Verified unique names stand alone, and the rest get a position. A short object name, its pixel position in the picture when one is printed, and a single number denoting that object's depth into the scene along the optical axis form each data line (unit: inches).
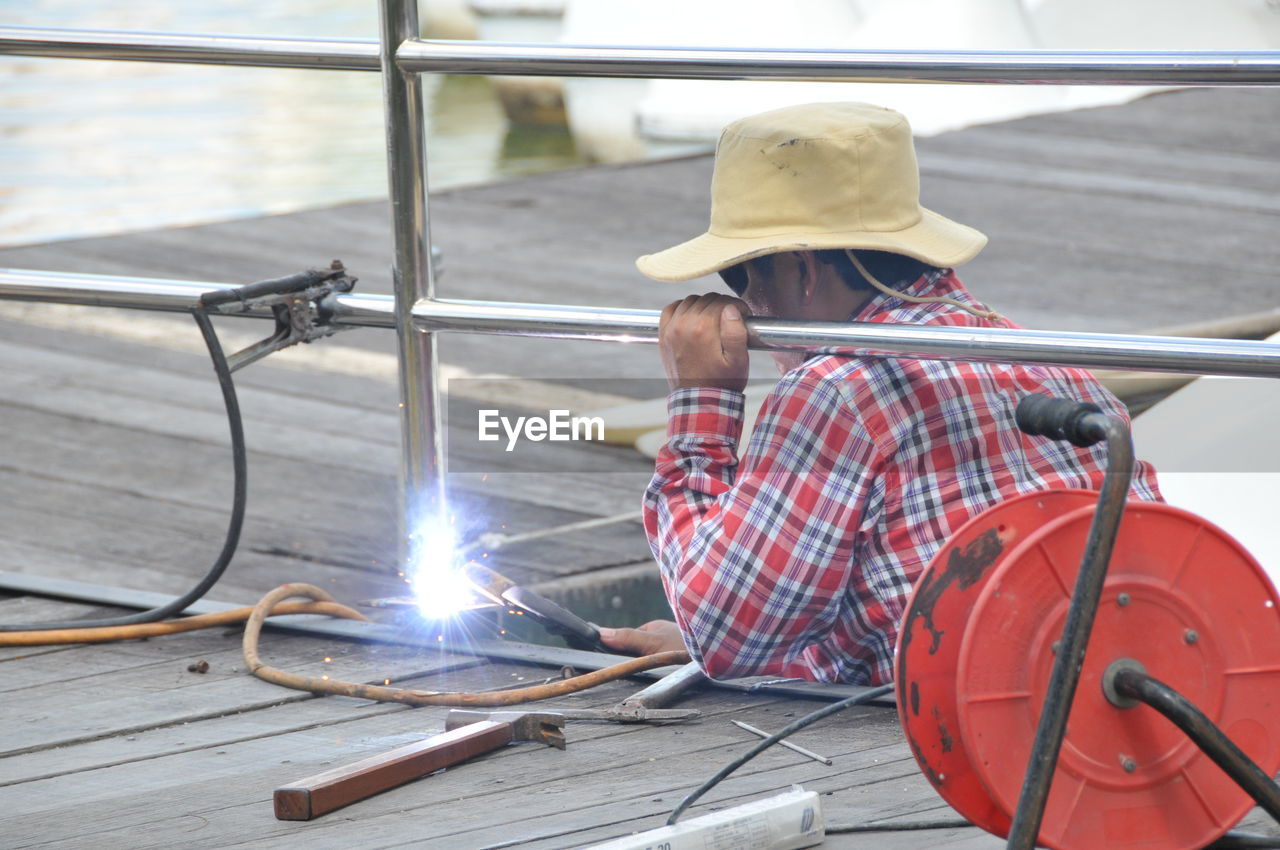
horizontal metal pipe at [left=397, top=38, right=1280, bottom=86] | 310.5
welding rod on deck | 309.5
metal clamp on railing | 327.9
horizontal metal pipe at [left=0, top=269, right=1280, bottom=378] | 310.4
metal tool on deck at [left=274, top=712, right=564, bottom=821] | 305.4
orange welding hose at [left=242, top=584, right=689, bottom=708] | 317.6
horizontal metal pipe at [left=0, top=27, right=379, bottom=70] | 327.3
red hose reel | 297.2
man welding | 313.6
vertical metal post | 326.3
